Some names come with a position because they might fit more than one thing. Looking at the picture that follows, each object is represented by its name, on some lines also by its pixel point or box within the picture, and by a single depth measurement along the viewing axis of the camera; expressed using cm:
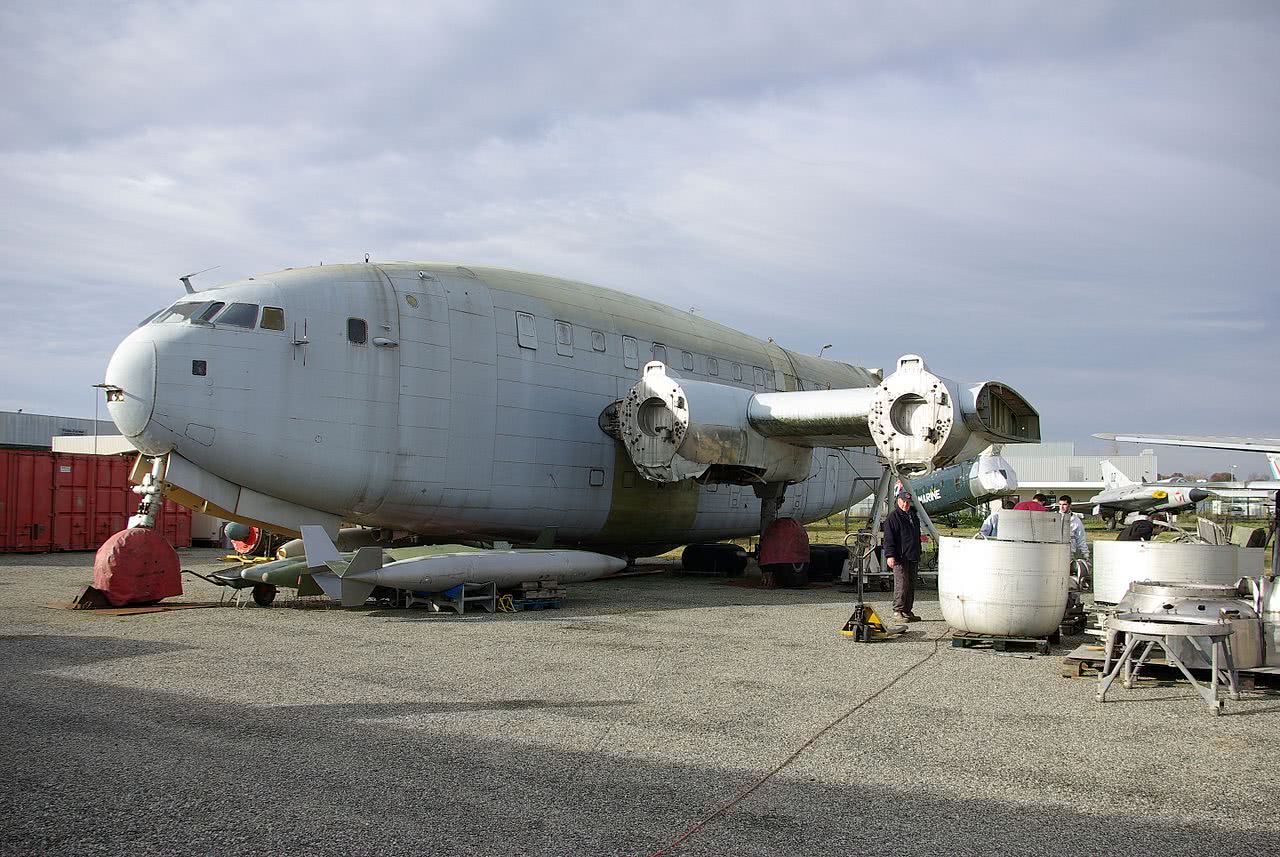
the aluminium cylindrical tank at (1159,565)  979
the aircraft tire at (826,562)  1889
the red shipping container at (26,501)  2502
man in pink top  1477
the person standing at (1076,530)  1481
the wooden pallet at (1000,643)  1048
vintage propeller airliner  1289
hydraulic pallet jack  1134
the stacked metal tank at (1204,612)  818
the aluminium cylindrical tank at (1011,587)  1042
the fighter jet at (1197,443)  1515
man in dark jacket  1302
